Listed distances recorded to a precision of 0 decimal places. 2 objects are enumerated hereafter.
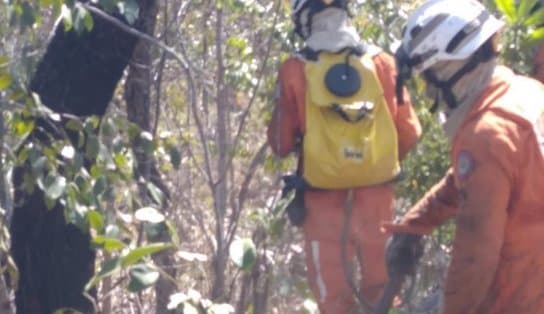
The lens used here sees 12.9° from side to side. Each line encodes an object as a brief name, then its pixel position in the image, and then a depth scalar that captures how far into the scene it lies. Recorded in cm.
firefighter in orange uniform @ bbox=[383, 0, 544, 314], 668
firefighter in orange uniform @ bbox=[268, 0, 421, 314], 1041
